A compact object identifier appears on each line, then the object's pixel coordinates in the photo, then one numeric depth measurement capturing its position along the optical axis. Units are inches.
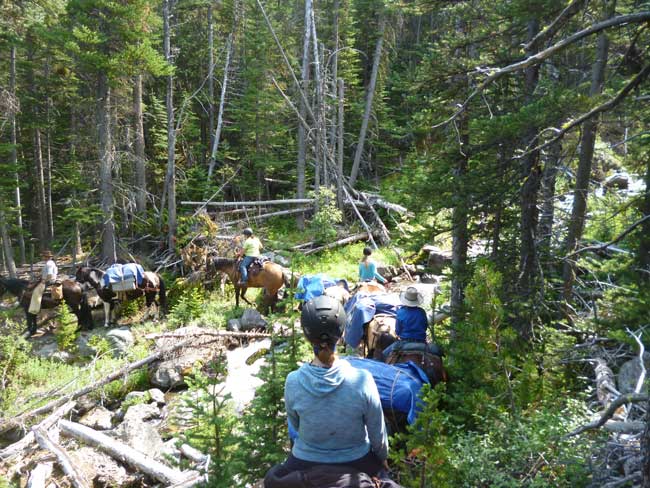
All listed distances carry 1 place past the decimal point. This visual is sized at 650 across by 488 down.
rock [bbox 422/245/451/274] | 586.2
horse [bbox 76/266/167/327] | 505.0
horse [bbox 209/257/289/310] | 495.2
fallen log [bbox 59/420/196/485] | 234.1
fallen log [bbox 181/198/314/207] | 777.7
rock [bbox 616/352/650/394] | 195.6
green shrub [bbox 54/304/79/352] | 454.3
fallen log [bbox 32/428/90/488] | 235.5
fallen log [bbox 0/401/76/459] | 271.7
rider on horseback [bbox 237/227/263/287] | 496.7
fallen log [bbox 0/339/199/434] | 311.0
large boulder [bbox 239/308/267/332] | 460.4
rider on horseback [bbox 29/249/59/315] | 485.7
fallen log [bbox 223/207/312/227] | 746.4
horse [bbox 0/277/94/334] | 495.2
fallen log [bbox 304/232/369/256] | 690.4
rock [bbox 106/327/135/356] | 431.8
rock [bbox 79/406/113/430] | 327.3
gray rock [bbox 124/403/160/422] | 320.7
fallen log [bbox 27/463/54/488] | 231.6
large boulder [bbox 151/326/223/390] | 385.1
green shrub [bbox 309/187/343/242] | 701.3
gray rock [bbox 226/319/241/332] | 447.2
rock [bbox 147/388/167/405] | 359.9
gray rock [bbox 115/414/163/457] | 272.9
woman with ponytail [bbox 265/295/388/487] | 107.8
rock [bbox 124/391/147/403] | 353.7
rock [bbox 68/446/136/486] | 243.4
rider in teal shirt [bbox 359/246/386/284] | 442.3
